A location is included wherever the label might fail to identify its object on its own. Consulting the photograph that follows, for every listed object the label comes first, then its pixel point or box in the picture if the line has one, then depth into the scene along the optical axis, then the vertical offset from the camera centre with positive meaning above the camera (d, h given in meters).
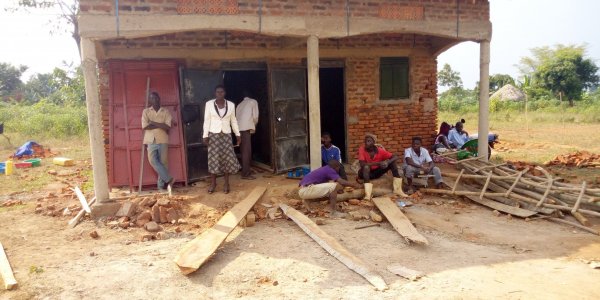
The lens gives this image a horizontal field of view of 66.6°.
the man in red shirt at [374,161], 7.08 -0.91
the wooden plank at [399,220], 5.29 -1.51
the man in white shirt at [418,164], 7.37 -1.01
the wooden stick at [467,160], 8.12 -1.05
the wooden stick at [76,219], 6.06 -1.43
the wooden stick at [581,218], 6.03 -1.61
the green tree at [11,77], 34.38 +2.84
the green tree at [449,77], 42.25 +2.23
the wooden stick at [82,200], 6.32 -1.31
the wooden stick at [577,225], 5.86 -1.69
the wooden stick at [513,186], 6.81 -1.31
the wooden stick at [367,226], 5.89 -1.58
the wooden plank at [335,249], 4.31 -1.56
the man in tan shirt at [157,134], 7.01 -0.37
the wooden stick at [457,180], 7.13 -1.26
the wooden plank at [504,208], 6.44 -1.59
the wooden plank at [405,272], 4.35 -1.65
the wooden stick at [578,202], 6.11 -1.41
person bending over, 6.38 -1.12
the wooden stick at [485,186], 7.01 -1.33
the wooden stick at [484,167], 7.64 -1.12
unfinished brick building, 6.18 +0.73
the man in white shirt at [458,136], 10.03 -0.79
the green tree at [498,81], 34.88 +1.46
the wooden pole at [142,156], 7.20 -0.73
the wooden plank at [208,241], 4.53 -1.46
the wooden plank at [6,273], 4.27 -1.56
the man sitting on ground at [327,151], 7.69 -0.78
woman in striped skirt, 6.72 -0.38
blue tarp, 12.94 -1.04
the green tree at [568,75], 27.45 +1.44
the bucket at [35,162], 11.40 -1.21
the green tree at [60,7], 16.36 +3.86
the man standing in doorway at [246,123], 7.71 -0.26
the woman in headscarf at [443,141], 9.40 -0.82
